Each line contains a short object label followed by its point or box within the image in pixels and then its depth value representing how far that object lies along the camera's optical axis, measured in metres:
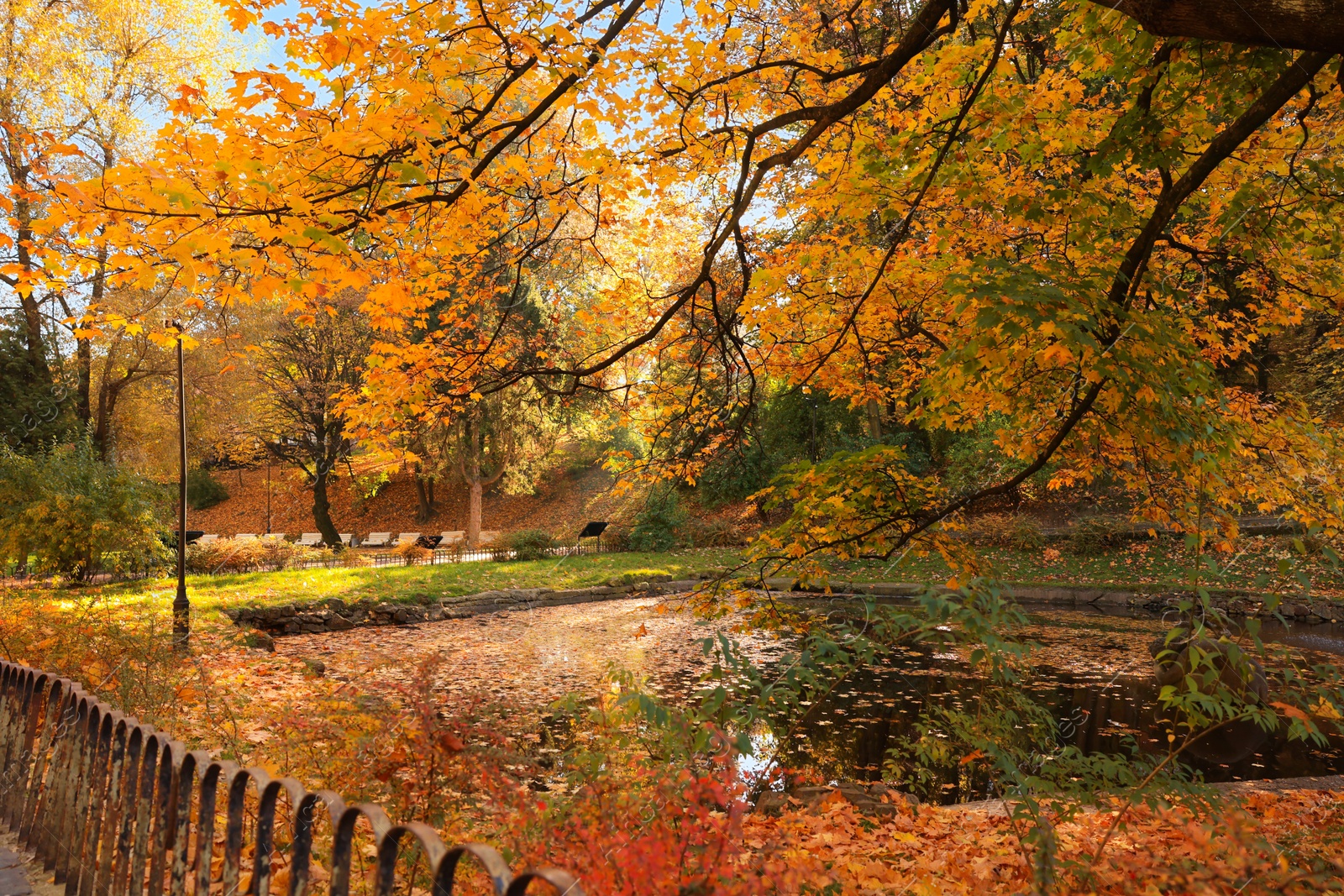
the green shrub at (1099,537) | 18.06
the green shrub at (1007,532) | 18.98
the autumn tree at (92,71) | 16.33
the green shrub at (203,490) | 33.62
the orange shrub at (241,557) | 16.20
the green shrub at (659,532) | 23.17
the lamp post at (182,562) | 10.08
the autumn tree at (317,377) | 22.39
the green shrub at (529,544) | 21.25
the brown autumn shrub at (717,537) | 23.36
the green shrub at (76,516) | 13.37
